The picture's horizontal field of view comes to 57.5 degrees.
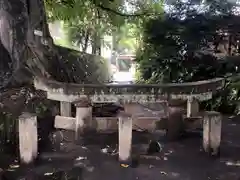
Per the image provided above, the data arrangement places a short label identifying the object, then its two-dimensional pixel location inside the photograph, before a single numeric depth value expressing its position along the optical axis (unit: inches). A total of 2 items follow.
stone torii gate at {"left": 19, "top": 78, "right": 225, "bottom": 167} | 116.0
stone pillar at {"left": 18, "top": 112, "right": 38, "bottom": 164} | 112.5
